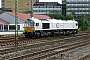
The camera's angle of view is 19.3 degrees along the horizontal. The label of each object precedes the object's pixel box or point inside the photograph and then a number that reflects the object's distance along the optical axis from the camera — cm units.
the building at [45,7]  16712
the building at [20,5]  18075
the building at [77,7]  16288
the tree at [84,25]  7712
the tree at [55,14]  12381
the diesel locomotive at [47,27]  3527
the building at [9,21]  6985
